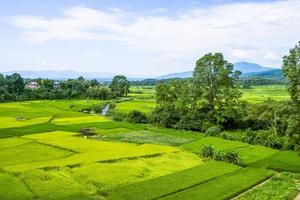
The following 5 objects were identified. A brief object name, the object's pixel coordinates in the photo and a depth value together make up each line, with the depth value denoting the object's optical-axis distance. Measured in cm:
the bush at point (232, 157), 3522
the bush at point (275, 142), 4331
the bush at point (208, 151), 3694
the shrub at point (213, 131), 5250
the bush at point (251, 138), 4641
